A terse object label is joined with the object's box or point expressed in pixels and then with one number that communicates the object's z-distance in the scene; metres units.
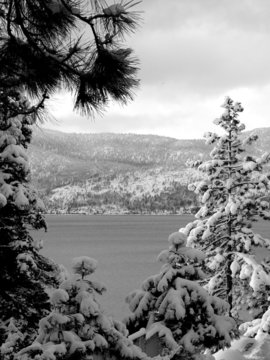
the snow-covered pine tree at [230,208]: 17.16
